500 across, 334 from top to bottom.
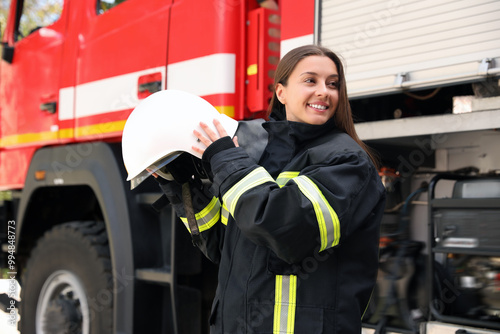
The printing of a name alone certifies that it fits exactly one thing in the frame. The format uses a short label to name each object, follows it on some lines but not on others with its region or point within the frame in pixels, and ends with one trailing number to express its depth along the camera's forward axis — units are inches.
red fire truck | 86.0
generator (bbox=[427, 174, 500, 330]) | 83.8
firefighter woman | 58.6
